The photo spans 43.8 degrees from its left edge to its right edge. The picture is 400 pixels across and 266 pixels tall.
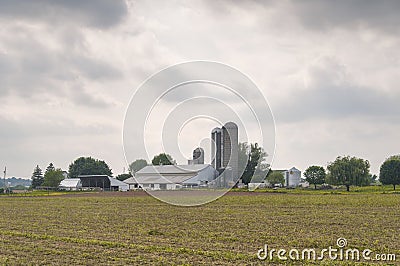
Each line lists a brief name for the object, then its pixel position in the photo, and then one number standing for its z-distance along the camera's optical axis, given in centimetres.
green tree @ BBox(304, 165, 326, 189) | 12336
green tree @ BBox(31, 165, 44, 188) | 15129
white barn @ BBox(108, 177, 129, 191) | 11412
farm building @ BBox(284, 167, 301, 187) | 15738
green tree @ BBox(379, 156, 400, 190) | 10725
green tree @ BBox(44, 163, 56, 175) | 16588
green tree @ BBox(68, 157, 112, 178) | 15250
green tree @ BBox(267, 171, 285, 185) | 12575
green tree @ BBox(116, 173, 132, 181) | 14023
